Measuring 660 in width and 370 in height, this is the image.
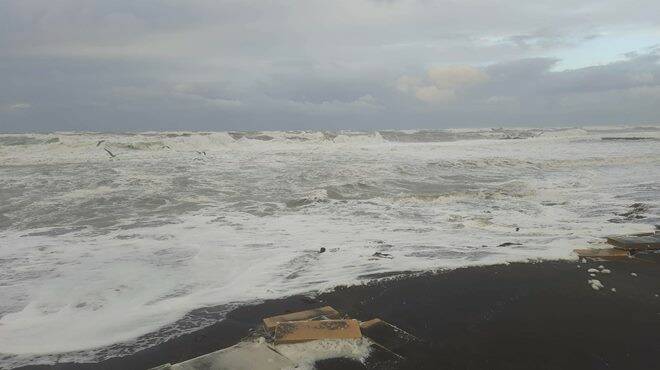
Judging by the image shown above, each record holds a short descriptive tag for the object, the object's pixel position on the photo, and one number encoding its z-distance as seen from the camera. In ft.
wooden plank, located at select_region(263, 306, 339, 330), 13.84
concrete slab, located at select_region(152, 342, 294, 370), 11.07
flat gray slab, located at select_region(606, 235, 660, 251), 20.44
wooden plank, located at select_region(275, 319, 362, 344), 12.38
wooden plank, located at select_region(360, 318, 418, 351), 12.54
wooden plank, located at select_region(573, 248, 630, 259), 19.57
